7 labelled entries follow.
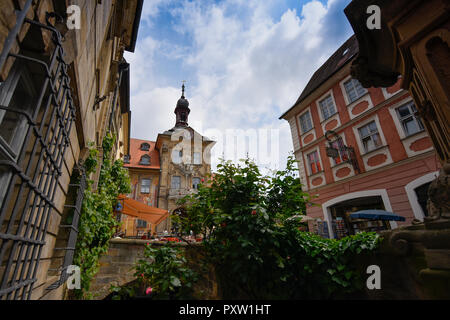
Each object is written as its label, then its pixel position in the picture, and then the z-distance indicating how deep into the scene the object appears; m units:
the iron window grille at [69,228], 3.36
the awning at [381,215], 7.93
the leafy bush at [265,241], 3.26
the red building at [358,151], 8.57
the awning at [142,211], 11.83
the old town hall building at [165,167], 21.63
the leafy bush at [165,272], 2.88
